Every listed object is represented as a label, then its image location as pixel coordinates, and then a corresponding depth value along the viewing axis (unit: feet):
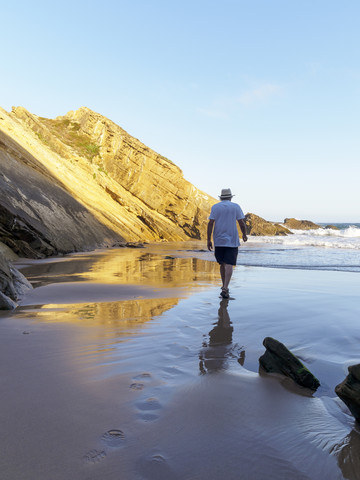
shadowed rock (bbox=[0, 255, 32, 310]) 13.34
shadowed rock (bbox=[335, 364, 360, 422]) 6.09
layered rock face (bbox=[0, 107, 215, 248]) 73.97
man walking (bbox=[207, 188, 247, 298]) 20.86
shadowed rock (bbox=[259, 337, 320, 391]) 7.52
